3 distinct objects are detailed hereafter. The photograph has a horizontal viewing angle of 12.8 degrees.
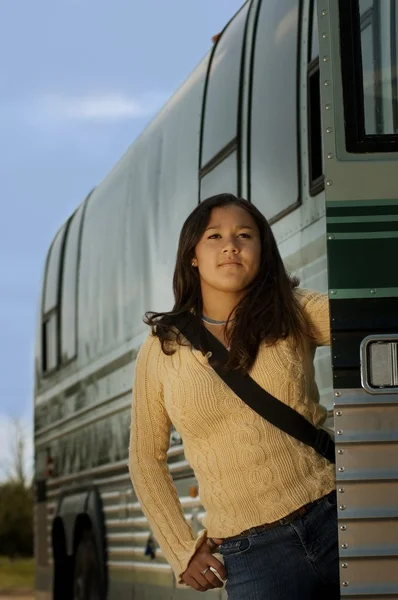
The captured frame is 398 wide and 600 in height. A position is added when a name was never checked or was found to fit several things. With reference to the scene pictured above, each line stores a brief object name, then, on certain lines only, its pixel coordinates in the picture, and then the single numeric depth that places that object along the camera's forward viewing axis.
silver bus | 5.34
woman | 5.06
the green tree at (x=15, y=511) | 40.12
